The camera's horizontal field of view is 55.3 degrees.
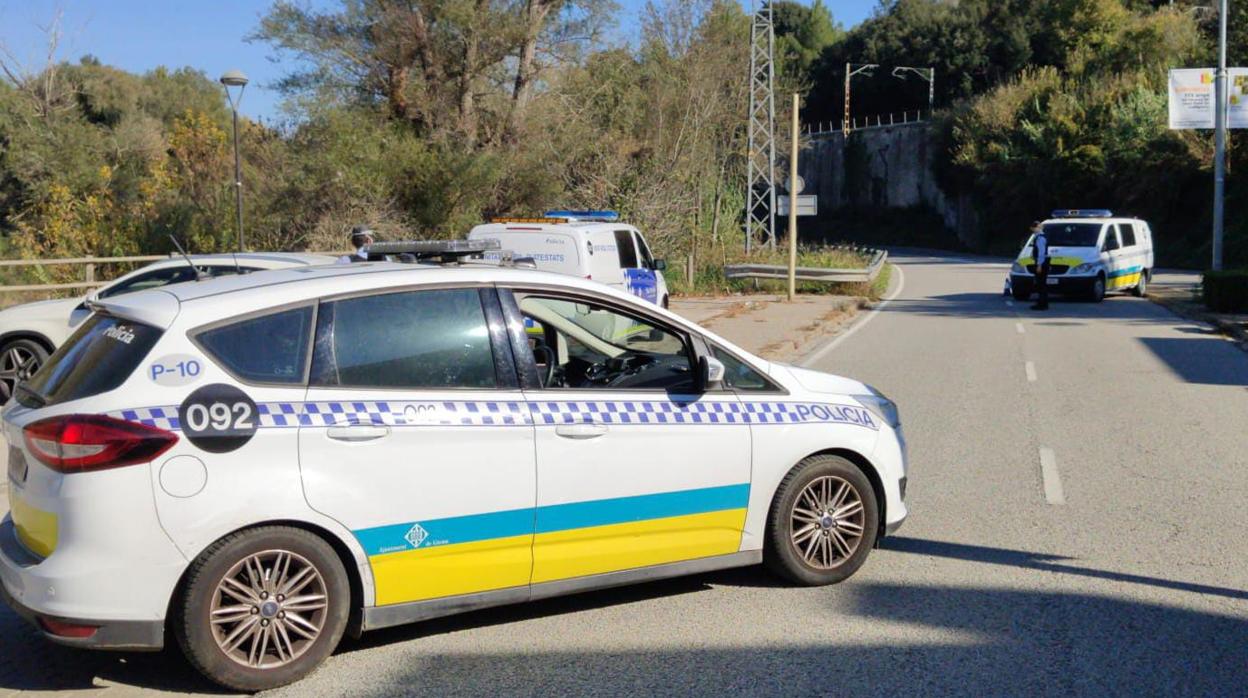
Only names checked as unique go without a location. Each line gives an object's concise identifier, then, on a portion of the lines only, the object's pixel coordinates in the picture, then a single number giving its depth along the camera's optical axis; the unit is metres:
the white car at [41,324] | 12.58
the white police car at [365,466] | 4.71
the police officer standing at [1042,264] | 24.42
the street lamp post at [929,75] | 74.75
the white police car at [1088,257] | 26.69
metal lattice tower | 34.53
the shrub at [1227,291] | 22.78
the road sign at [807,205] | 26.17
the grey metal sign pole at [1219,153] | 29.78
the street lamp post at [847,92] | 78.25
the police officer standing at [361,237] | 11.84
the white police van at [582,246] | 16.33
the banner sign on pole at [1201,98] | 30.88
